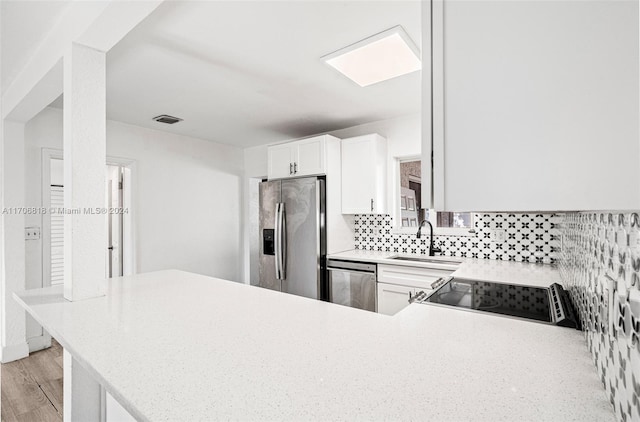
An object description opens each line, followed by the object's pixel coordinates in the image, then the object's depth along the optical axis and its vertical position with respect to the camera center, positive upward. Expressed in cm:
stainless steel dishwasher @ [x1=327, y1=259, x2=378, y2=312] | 303 -72
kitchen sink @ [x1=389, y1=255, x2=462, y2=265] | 301 -49
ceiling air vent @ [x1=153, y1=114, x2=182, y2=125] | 339 +101
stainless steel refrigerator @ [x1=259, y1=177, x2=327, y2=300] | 332 -28
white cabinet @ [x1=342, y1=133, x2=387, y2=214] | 339 +39
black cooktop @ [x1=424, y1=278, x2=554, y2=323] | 125 -40
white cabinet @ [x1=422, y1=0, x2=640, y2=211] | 38 +14
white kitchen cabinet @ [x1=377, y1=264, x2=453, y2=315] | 272 -64
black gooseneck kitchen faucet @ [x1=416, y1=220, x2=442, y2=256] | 311 -28
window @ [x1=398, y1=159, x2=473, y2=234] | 360 +17
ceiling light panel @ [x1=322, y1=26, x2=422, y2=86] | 191 +101
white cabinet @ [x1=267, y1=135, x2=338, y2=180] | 346 +60
